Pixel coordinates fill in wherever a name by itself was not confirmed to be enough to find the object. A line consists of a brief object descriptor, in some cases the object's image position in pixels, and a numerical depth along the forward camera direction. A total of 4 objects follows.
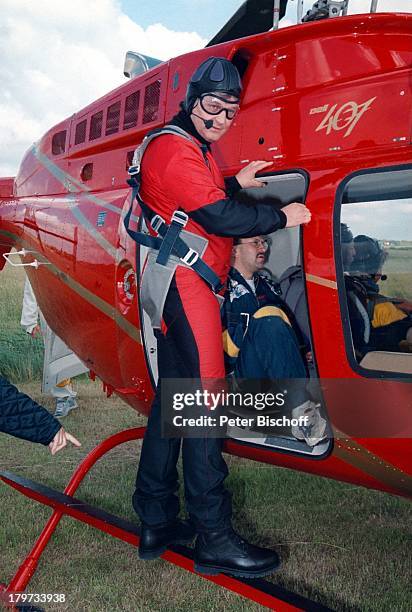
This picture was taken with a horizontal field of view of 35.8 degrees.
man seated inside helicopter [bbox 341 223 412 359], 2.77
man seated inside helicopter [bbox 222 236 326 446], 2.91
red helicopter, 2.66
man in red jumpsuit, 2.53
